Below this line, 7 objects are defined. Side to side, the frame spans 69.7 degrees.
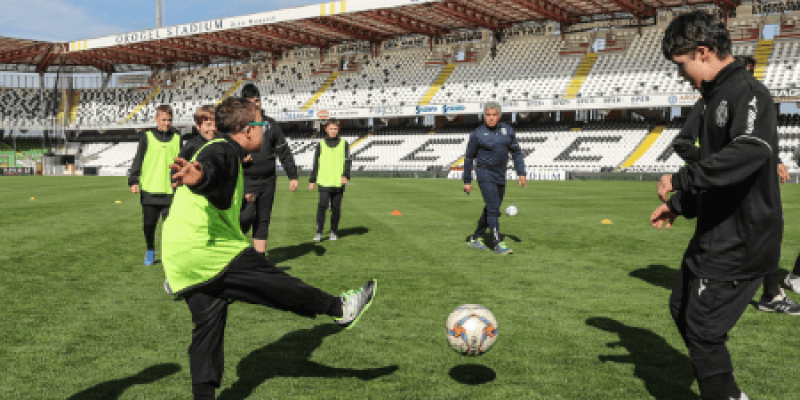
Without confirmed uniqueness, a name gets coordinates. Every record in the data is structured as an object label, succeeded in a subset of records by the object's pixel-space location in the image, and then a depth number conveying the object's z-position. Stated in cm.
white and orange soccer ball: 390
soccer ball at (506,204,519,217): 1395
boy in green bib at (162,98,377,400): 306
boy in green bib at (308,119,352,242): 974
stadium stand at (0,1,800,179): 3906
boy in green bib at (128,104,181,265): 734
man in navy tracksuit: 849
